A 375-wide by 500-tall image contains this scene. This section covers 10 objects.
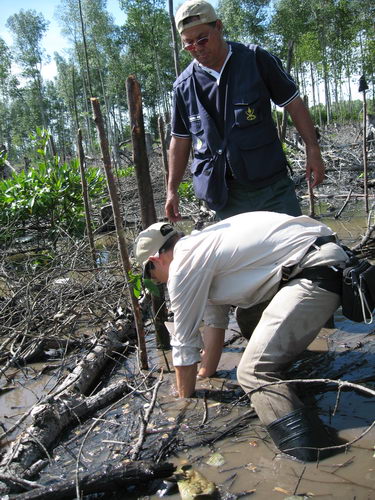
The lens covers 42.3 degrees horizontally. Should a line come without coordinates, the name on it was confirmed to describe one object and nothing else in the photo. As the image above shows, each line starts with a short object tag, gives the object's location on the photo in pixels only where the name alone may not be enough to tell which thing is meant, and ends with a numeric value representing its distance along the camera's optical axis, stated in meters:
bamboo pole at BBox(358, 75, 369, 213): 7.07
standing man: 3.07
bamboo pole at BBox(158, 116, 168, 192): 6.28
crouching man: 2.38
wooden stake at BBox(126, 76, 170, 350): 3.31
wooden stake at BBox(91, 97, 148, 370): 3.13
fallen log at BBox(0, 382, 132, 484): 2.47
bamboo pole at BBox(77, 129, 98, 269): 5.59
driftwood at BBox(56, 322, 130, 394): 3.29
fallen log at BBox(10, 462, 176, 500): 2.07
